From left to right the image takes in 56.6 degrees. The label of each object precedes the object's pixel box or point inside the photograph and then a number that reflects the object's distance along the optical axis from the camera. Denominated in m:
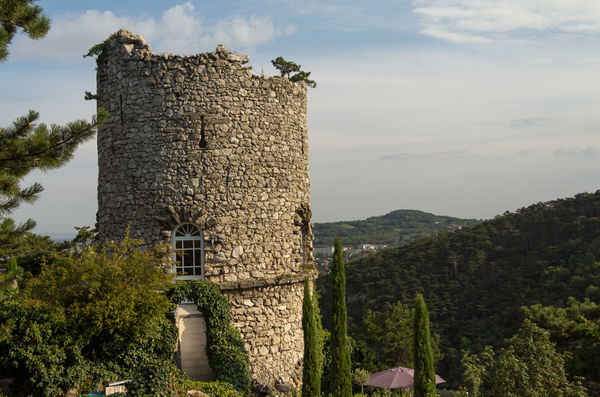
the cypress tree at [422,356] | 15.12
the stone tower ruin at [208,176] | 15.16
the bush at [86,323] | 12.04
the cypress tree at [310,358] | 14.81
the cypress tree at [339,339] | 15.54
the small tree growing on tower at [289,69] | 17.61
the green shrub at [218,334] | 14.34
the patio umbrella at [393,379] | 19.61
